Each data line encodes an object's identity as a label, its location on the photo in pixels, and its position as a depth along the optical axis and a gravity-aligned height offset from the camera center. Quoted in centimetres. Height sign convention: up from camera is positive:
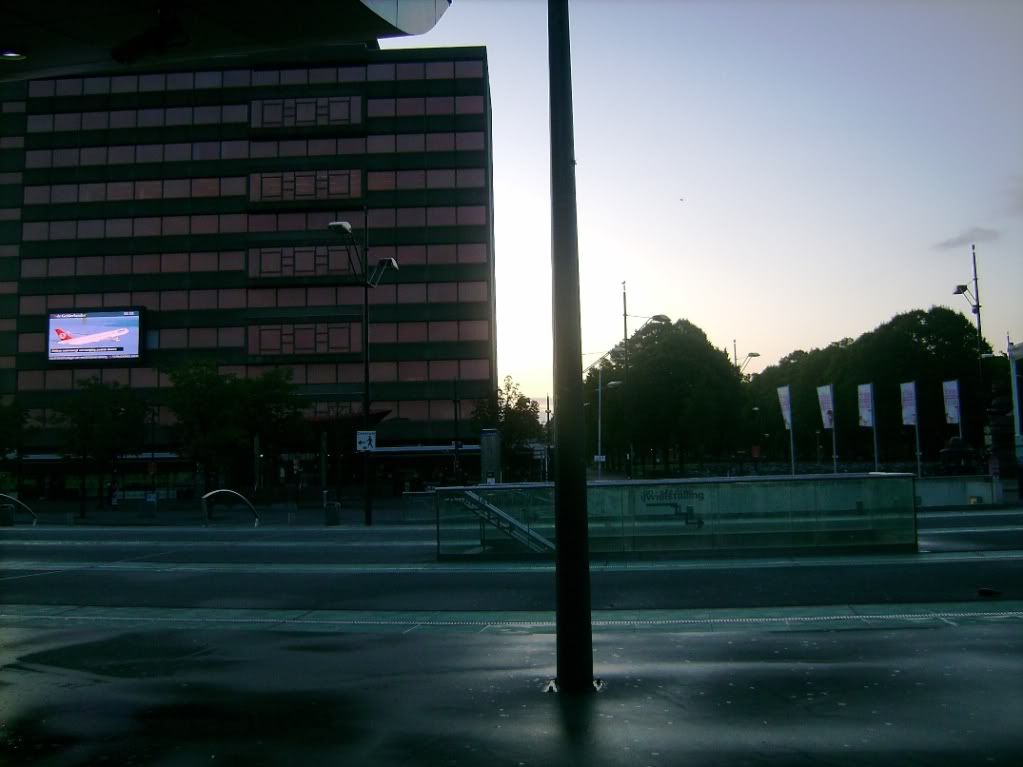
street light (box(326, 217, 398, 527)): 2969 +670
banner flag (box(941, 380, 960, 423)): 4306 +261
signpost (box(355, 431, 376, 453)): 3133 +84
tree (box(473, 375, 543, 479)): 5438 +255
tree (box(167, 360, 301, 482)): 4775 +320
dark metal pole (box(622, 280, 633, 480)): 4978 +881
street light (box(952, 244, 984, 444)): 4325 +821
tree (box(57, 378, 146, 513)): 4631 +246
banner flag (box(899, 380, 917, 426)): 4312 +248
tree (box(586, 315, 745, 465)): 6962 +535
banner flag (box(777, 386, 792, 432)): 4722 +301
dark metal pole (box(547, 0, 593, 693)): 643 +45
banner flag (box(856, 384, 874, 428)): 4278 +245
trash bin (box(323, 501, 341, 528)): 3047 -183
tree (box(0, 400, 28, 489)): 5066 +269
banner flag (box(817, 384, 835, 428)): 4571 +276
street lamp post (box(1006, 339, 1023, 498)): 3319 +254
